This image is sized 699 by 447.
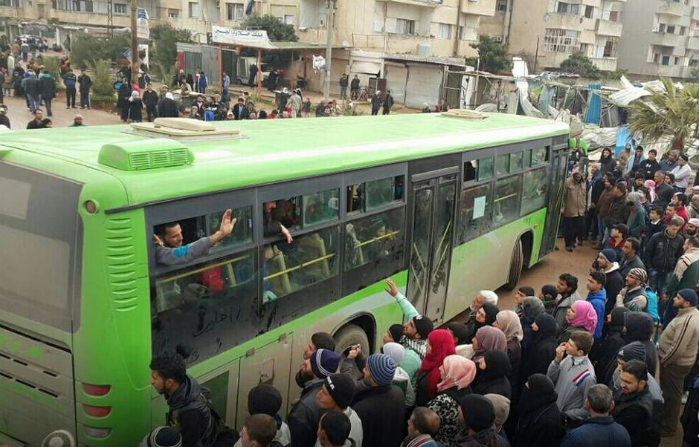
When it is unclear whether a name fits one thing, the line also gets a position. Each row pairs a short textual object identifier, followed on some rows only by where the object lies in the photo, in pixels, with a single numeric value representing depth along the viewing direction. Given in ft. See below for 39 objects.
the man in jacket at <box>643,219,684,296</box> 28.02
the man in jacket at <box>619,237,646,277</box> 24.58
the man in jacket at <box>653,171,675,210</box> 38.32
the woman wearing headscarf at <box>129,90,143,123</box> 64.39
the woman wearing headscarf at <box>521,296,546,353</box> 18.58
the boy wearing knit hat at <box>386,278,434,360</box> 16.87
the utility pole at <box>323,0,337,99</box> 84.15
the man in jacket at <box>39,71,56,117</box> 67.31
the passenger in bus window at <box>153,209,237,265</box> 13.15
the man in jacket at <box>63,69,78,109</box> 75.15
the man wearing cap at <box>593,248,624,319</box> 23.00
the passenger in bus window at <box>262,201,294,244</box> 15.88
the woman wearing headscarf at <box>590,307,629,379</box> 18.32
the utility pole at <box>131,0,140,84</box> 74.79
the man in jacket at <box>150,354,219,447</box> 12.37
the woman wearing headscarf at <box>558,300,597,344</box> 18.61
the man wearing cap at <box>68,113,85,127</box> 36.70
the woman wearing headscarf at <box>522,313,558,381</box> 17.56
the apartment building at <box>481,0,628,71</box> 172.45
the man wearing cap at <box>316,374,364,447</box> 12.37
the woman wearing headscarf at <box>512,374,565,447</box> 14.01
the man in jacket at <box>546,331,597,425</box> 15.87
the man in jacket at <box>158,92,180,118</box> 57.47
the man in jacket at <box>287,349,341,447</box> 13.01
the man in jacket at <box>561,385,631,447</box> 13.14
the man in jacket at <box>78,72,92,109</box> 75.77
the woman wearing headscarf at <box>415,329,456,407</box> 15.66
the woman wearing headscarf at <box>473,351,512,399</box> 14.85
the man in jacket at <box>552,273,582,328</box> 20.81
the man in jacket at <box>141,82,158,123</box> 68.59
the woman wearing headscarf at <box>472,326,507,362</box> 16.29
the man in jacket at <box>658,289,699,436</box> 19.42
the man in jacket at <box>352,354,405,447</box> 13.57
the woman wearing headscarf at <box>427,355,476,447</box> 13.82
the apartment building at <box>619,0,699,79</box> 198.70
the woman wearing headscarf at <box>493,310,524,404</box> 17.29
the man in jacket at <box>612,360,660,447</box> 14.84
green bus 12.56
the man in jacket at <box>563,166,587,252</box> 39.70
